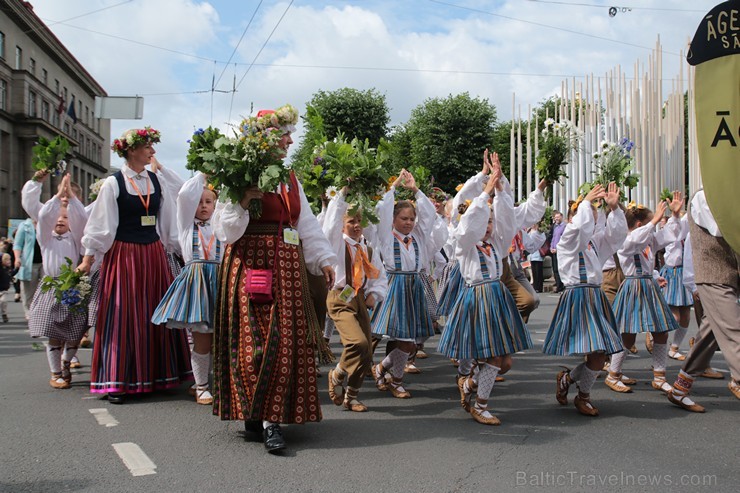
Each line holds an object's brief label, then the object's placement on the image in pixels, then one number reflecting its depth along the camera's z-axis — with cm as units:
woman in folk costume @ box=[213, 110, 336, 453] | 460
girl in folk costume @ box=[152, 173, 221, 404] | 593
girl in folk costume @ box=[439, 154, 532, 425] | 552
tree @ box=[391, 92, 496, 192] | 3834
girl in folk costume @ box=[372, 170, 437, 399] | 665
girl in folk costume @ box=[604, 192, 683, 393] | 681
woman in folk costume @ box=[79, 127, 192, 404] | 611
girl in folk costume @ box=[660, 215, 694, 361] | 848
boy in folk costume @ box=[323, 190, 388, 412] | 568
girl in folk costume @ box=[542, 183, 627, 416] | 572
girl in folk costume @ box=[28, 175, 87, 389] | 688
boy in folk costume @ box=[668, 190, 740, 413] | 419
